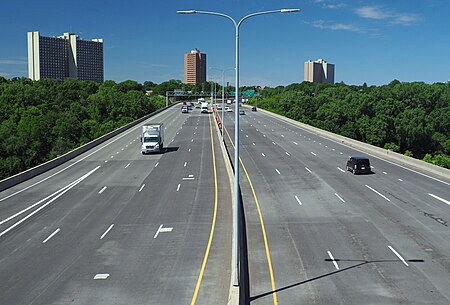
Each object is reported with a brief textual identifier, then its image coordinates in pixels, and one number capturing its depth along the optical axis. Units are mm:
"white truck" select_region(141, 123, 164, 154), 54531
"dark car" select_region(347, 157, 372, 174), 40844
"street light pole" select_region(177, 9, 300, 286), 15705
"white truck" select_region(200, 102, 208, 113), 127312
